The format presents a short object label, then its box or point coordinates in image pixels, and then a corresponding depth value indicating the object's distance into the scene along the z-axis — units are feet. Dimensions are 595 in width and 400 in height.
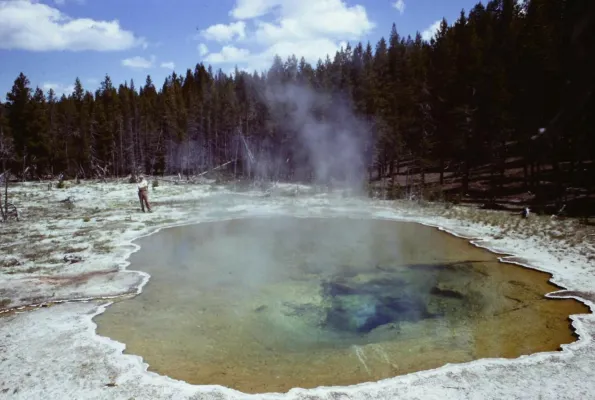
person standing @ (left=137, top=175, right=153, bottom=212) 67.05
